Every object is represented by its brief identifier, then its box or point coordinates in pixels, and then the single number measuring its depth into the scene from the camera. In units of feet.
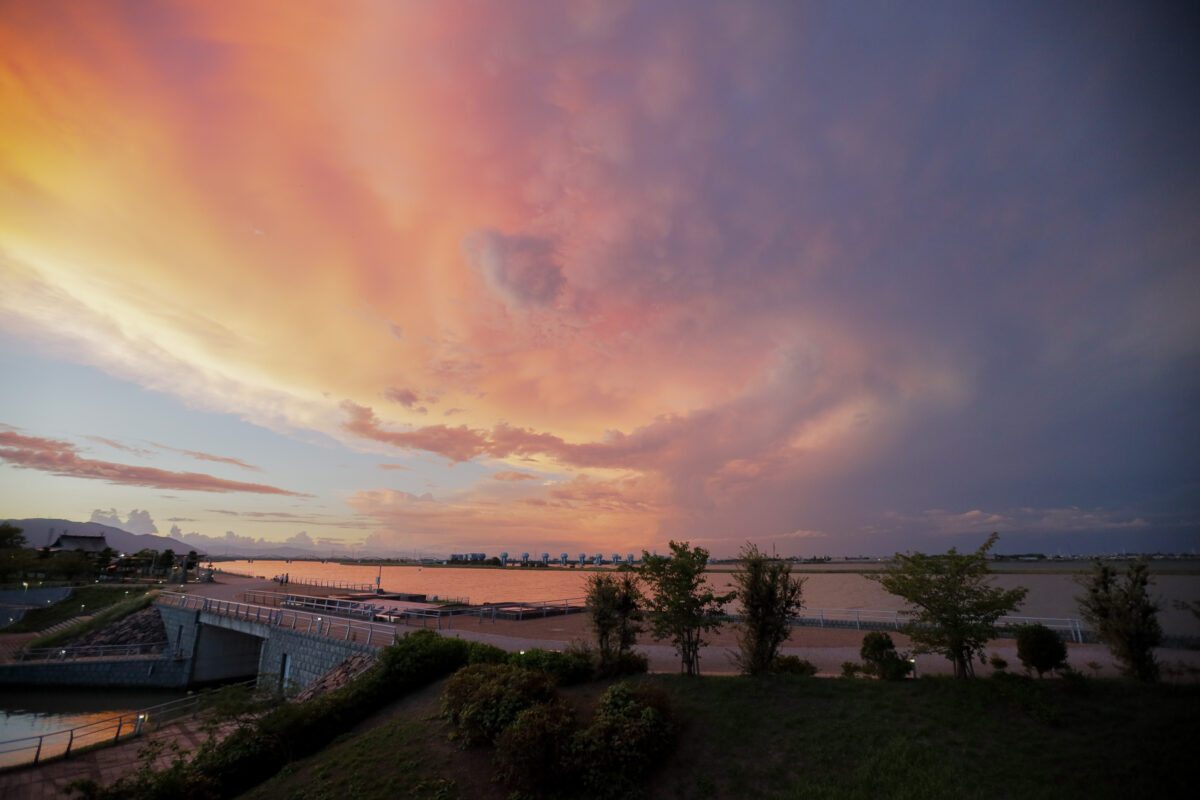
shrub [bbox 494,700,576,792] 37.32
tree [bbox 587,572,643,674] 53.93
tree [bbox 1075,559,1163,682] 40.29
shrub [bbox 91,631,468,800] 45.78
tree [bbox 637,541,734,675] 51.88
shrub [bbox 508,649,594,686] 52.58
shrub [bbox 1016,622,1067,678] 41.55
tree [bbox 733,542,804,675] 48.26
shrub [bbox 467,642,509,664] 59.88
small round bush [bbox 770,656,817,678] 51.26
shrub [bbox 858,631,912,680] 45.93
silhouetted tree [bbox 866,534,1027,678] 42.52
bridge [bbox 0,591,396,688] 82.23
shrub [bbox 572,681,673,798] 35.78
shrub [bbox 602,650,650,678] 53.11
